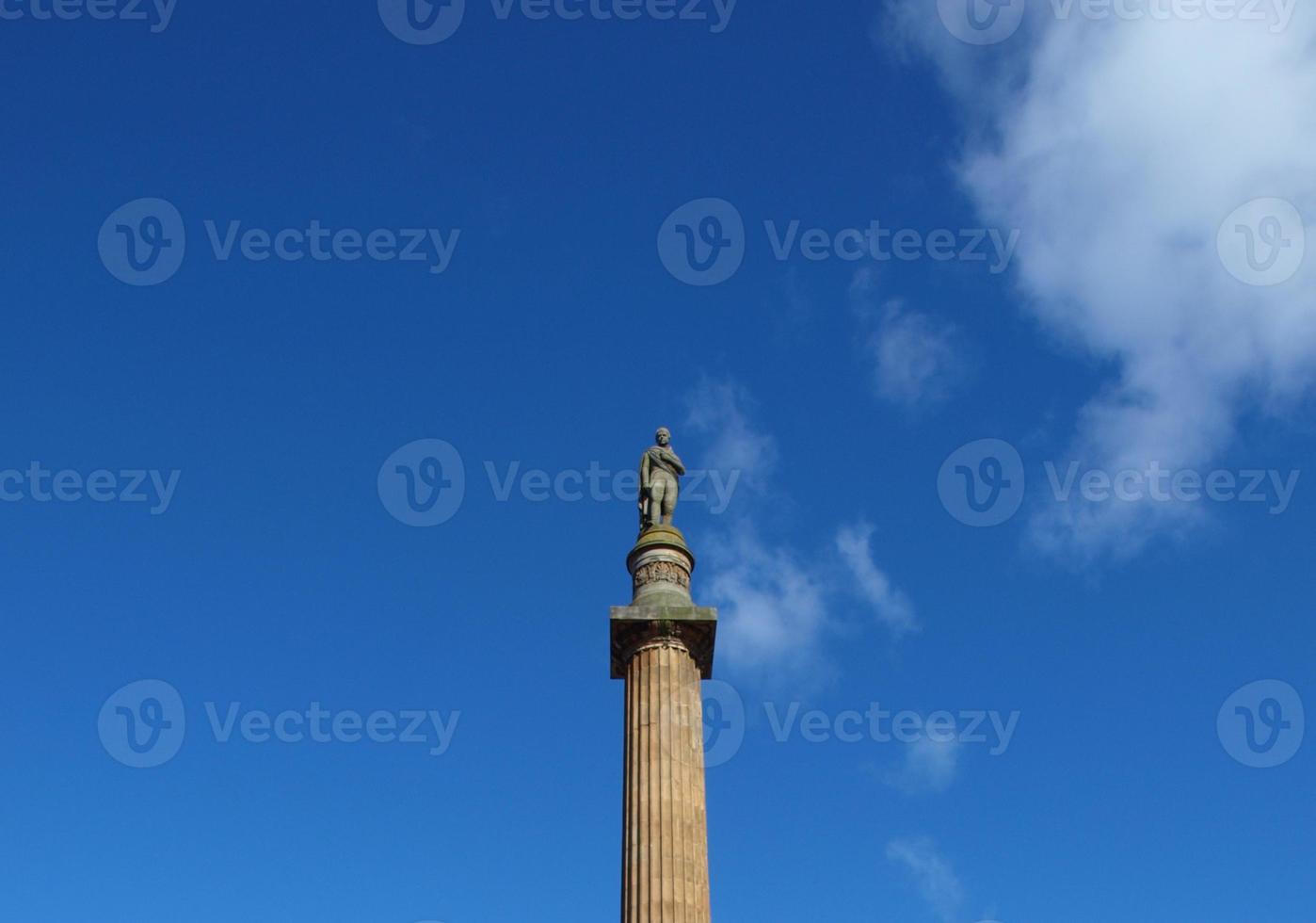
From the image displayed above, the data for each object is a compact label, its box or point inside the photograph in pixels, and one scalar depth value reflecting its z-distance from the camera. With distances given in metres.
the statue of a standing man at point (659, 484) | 23.00
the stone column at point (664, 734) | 18.80
